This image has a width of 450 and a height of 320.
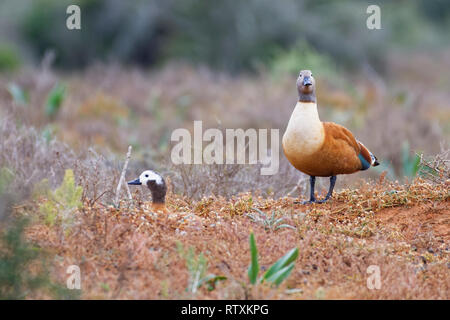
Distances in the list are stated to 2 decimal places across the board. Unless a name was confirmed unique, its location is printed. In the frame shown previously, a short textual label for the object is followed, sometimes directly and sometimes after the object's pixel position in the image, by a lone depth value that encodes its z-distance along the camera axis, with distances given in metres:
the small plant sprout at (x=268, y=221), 9.00
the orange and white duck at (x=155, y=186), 9.09
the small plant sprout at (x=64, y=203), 8.20
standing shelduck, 9.23
